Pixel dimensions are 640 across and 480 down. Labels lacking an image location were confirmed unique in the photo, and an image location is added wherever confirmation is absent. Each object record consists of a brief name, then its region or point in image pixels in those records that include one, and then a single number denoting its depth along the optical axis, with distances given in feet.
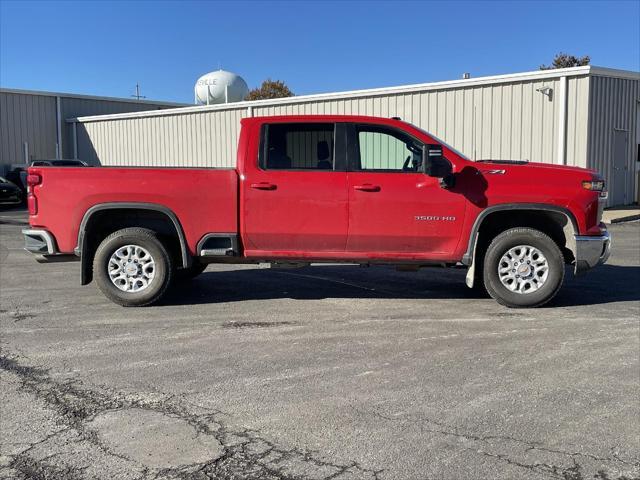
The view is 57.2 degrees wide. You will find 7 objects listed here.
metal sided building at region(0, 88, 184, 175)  101.35
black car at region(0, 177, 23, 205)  75.25
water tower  118.42
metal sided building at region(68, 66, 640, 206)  56.65
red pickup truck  20.75
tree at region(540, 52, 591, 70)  136.56
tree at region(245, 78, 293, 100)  178.68
